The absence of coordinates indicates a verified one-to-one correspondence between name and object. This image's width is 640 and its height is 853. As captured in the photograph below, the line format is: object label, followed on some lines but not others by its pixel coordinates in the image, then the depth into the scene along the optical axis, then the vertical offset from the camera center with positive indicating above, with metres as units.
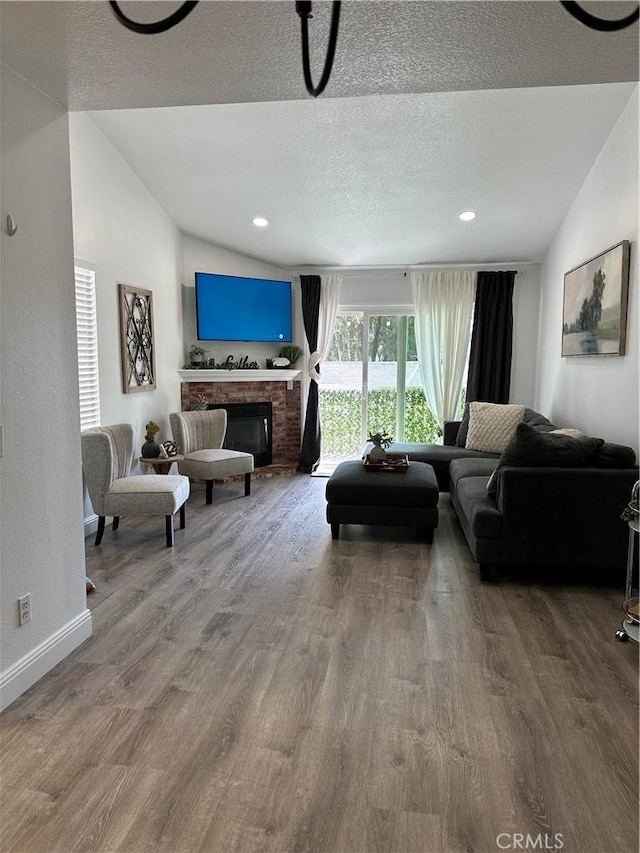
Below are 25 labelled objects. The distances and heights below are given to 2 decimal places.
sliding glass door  6.83 -0.14
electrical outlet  2.24 -0.96
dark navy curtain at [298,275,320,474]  6.70 -0.28
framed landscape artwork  3.68 +0.51
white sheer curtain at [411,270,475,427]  6.49 +0.49
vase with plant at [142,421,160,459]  4.81 -0.63
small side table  4.77 -0.77
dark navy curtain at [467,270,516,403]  6.39 +0.38
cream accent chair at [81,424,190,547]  3.91 -0.84
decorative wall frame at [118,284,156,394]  4.79 +0.29
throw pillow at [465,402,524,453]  5.46 -0.53
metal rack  2.63 -1.15
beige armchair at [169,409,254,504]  5.17 -0.77
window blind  4.22 +0.19
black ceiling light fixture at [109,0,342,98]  1.09 +0.69
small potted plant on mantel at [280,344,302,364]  6.77 +0.23
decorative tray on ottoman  4.38 -0.73
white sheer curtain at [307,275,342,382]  6.72 +0.69
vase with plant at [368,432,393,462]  4.48 -0.62
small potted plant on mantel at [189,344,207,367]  6.24 +0.19
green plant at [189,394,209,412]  5.90 -0.36
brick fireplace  6.23 -0.31
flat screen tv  6.16 +0.72
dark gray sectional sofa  3.17 -0.84
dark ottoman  4.02 -0.93
